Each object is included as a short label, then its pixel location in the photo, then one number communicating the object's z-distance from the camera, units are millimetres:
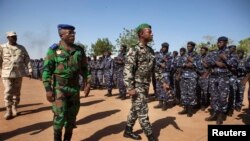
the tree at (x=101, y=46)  35515
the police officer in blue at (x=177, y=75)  5829
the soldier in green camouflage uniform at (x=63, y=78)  3107
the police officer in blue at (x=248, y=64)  4485
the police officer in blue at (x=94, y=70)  10816
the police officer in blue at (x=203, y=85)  5571
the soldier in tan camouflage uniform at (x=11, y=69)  4925
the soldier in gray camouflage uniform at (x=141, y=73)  3423
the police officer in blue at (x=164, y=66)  5887
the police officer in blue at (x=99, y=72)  10337
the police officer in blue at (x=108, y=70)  8380
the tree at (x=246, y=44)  39199
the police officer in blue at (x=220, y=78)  4603
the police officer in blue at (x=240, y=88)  5686
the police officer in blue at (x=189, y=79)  5316
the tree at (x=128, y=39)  28896
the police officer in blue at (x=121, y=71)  7345
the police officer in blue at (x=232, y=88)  4678
